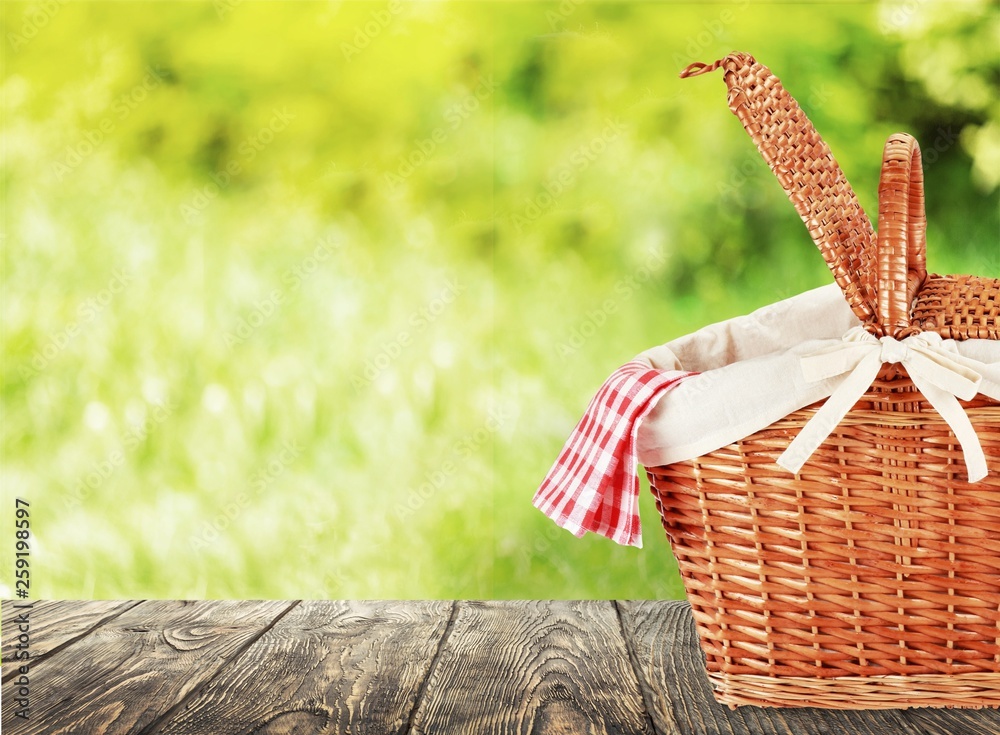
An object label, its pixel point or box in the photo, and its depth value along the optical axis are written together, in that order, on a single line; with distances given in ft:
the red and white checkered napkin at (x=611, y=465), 5.89
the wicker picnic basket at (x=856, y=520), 5.77
